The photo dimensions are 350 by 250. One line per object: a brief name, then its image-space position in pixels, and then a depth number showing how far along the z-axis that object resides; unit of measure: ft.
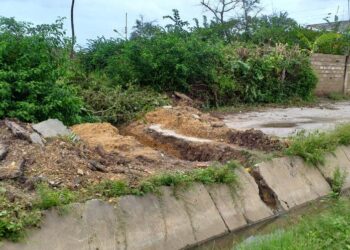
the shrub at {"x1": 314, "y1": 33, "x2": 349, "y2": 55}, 66.49
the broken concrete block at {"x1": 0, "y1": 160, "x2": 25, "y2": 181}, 16.84
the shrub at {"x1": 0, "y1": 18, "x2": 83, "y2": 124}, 26.50
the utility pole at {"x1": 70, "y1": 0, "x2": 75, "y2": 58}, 54.90
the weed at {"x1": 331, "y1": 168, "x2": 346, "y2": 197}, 23.95
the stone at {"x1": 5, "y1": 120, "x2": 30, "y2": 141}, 20.53
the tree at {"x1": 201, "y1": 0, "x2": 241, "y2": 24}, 84.84
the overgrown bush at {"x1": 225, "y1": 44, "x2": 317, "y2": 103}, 50.16
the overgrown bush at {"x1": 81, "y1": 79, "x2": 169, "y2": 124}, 35.04
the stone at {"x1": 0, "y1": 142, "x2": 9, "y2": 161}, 18.37
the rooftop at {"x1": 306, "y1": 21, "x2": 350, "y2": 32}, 84.69
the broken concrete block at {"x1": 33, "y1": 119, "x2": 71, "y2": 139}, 21.93
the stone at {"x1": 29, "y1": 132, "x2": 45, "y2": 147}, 20.07
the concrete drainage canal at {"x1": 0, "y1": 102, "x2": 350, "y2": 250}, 15.56
